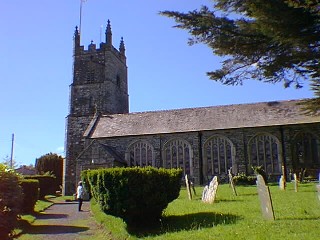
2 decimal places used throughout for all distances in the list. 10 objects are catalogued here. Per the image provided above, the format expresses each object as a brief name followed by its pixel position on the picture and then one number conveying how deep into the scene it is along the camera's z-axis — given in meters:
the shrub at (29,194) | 18.05
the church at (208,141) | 29.11
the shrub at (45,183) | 27.72
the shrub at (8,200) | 10.02
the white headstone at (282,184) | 18.38
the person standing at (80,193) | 19.70
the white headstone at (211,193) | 14.24
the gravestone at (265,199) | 9.56
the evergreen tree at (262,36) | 8.20
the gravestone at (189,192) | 16.88
